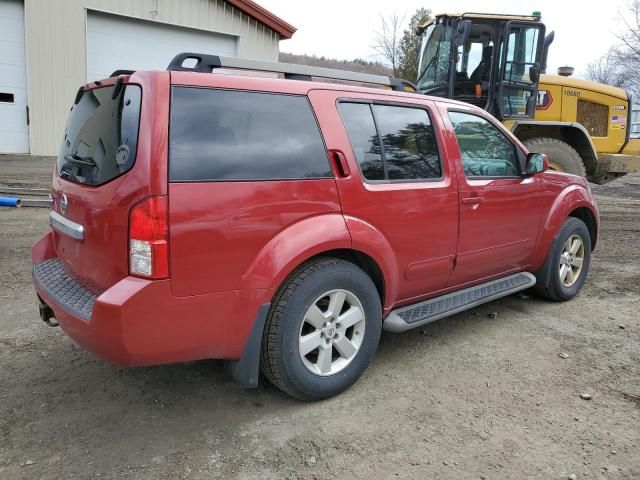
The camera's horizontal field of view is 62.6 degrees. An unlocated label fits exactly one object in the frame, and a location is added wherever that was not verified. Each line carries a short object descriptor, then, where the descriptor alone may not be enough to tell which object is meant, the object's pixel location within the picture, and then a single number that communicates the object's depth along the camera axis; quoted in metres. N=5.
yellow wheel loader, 8.42
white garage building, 13.45
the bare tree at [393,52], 35.41
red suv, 2.46
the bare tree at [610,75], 37.31
